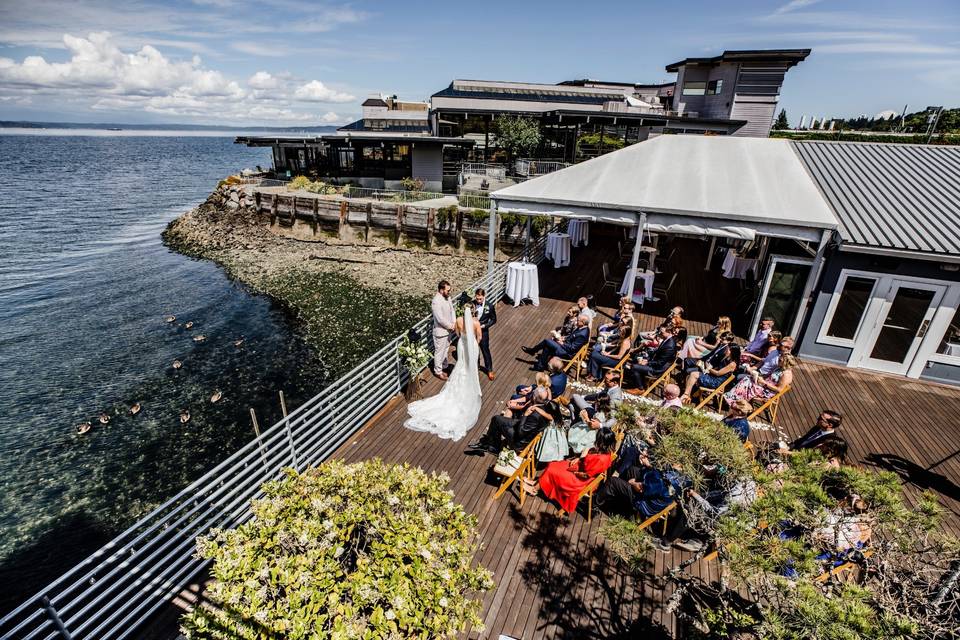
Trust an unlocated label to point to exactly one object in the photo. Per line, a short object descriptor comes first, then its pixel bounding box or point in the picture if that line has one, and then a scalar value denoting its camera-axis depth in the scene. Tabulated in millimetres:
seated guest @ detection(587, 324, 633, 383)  8656
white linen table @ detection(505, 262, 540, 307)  12633
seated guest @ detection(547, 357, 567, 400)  7164
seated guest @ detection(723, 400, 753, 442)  6004
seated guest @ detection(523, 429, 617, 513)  5680
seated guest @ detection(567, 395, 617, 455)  5930
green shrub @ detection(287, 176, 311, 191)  33219
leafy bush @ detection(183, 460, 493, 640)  2887
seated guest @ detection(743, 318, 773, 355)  8586
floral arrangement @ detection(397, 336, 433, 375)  8203
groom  8297
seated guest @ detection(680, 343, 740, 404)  8188
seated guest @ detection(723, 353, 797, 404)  7582
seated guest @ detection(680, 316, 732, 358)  8727
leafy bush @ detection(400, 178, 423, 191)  31234
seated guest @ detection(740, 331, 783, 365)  8419
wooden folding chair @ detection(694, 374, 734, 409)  7773
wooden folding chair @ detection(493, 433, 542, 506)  5918
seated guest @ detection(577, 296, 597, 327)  9203
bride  7582
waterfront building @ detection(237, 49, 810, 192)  30125
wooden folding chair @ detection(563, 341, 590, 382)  8989
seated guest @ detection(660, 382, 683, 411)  6648
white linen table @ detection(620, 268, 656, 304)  12727
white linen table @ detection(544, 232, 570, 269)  15707
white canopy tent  9578
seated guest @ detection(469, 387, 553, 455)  6355
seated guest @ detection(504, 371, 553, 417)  6570
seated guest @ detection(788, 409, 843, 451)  5898
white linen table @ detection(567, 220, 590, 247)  18219
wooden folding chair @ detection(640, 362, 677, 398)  8371
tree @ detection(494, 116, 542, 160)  30328
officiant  9047
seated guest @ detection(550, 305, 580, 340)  9438
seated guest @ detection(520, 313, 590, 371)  9055
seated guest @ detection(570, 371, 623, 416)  6488
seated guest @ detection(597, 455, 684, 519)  5258
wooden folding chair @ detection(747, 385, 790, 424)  7389
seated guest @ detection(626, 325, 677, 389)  8359
